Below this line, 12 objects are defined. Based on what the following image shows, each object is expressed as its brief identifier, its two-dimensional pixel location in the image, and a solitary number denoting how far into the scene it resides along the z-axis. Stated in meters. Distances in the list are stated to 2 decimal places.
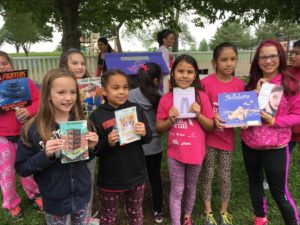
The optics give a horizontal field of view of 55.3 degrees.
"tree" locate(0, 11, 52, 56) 21.27
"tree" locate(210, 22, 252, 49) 69.38
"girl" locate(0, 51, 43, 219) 2.90
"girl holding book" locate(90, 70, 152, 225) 2.42
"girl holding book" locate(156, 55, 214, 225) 2.66
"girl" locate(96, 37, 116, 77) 7.05
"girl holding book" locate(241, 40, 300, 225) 2.58
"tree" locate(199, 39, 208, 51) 73.81
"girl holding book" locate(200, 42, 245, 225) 2.82
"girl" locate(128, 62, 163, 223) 2.84
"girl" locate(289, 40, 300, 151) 3.07
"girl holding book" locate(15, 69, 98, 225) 2.10
